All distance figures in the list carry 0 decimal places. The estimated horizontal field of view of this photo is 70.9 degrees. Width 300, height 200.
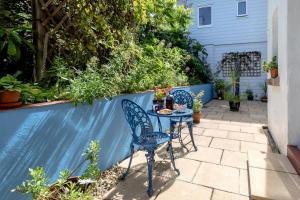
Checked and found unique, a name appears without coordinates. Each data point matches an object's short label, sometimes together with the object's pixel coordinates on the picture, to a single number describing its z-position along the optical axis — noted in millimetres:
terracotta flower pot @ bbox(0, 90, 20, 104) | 1698
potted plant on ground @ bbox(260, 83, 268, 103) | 9358
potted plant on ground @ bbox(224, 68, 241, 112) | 7139
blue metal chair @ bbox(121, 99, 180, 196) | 2408
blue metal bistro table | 2857
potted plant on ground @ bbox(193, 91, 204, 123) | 5402
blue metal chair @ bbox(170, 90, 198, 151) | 3646
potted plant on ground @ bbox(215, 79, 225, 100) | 10070
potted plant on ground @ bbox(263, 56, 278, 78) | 3553
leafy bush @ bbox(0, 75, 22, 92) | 1767
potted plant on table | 3221
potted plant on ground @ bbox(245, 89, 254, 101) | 9898
